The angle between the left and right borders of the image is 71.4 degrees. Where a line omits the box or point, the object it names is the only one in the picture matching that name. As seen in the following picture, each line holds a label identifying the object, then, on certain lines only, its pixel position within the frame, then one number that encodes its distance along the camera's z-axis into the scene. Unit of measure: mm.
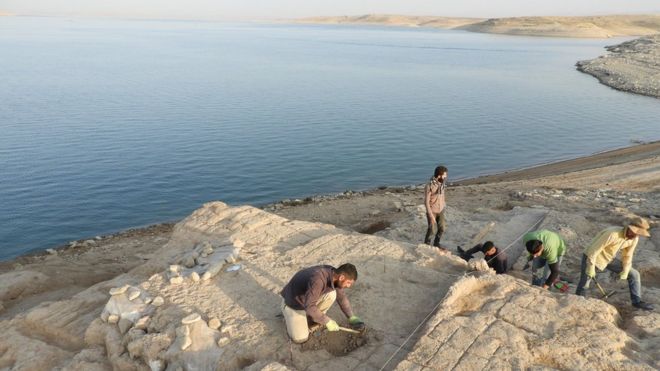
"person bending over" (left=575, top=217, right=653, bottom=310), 7840
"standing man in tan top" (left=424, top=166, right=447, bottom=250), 10672
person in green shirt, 8602
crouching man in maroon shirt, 6711
